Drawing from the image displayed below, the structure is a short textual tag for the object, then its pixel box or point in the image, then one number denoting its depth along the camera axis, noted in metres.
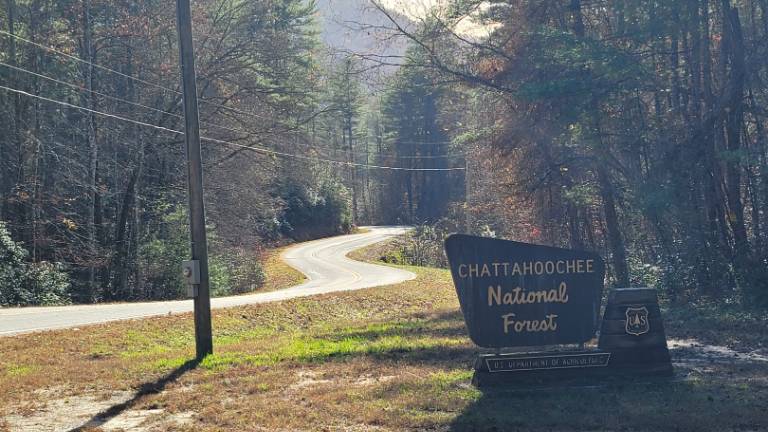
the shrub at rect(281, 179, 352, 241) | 63.53
